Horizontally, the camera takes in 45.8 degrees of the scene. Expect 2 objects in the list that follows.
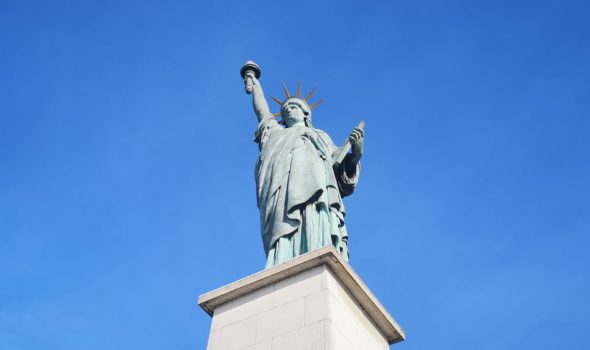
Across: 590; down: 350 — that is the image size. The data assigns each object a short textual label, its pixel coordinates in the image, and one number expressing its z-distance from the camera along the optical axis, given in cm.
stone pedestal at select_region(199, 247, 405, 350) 675
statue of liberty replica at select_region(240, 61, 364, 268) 851
